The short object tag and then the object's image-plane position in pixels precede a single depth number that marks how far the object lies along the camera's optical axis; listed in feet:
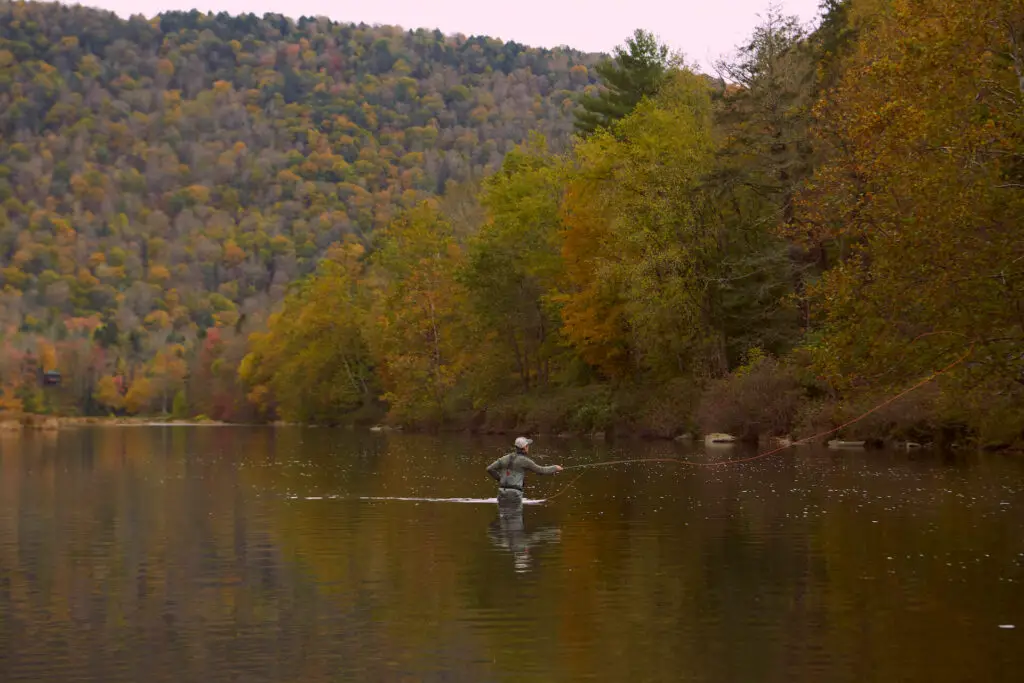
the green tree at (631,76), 322.34
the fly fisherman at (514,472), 98.27
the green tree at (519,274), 274.16
